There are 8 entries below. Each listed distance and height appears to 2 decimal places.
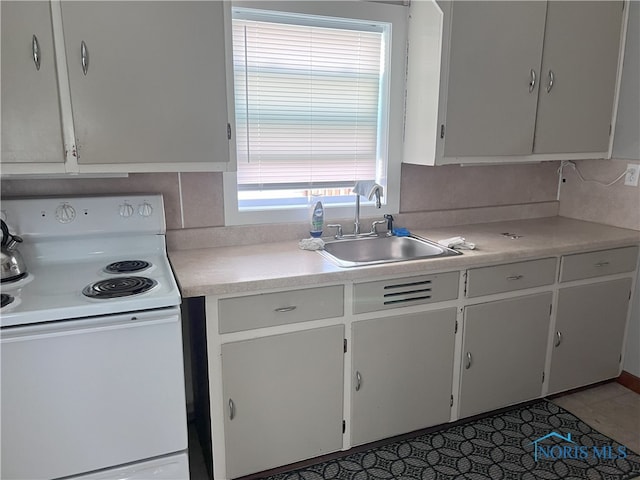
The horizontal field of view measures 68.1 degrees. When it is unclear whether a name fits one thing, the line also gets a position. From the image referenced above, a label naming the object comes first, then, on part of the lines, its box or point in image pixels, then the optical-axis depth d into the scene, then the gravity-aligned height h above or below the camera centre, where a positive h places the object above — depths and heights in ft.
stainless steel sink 7.42 -1.63
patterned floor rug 6.57 -4.44
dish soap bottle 7.64 -1.16
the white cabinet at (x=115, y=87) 5.10 +0.65
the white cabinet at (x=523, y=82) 7.23 +1.04
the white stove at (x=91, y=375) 4.64 -2.33
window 7.15 +0.65
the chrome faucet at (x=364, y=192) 7.34 -0.71
